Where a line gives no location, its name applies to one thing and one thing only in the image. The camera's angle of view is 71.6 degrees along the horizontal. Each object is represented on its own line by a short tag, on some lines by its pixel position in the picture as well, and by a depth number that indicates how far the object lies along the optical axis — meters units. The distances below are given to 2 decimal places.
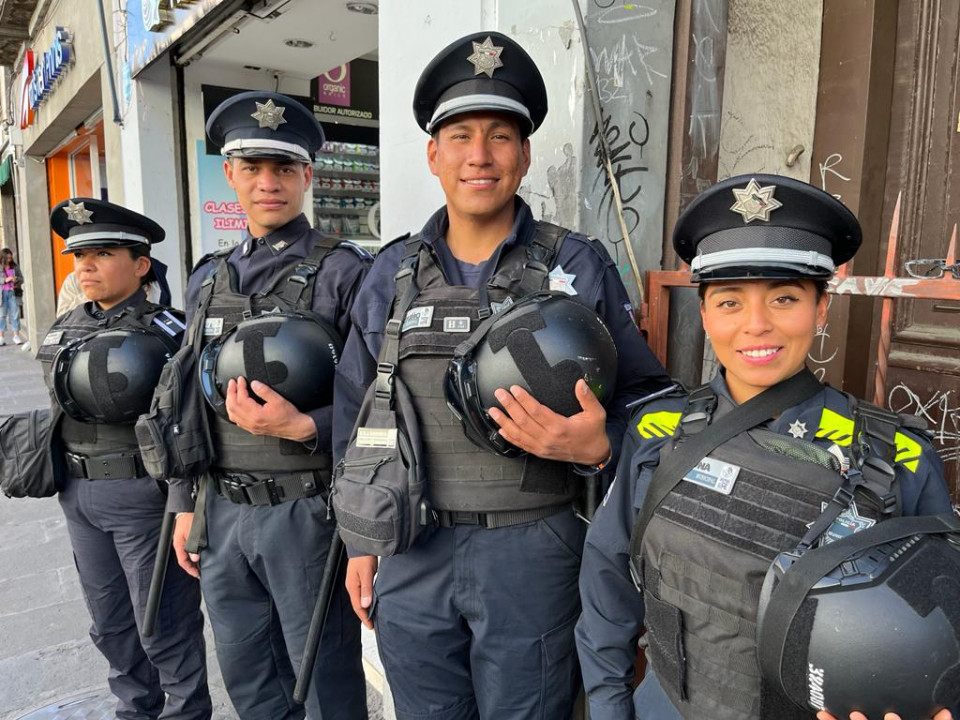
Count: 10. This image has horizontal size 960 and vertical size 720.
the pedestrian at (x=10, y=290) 15.33
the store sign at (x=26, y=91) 11.37
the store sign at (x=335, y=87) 7.21
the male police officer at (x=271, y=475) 2.21
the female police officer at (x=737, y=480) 1.21
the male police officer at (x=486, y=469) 1.73
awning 16.31
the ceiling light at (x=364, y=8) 4.66
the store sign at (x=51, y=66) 8.60
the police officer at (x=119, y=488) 2.62
